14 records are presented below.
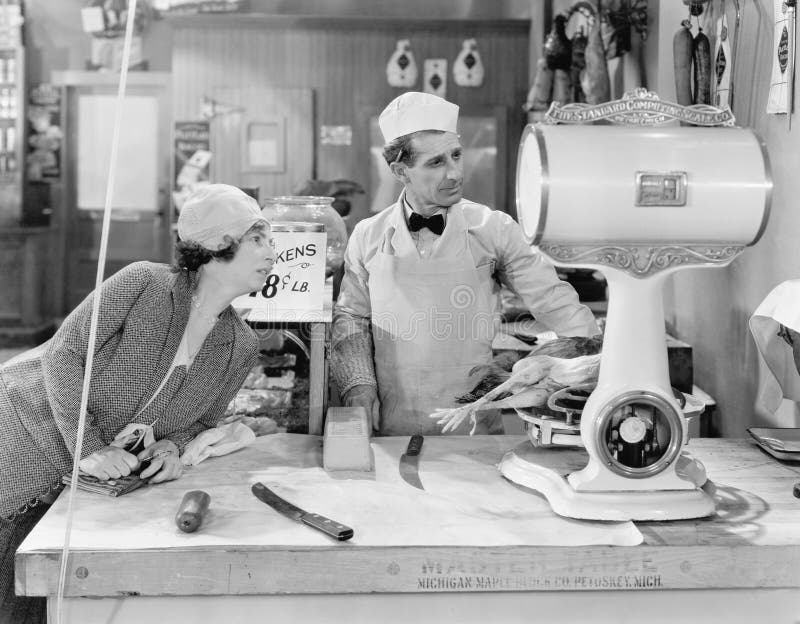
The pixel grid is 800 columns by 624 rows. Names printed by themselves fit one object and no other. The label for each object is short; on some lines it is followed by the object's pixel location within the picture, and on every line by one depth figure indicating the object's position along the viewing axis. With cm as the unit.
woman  203
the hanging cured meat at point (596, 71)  441
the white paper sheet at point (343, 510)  160
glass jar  260
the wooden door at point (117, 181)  905
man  277
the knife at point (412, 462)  191
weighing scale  161
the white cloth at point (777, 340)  209
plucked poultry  183
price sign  233
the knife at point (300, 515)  159
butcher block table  155
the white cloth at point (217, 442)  204
